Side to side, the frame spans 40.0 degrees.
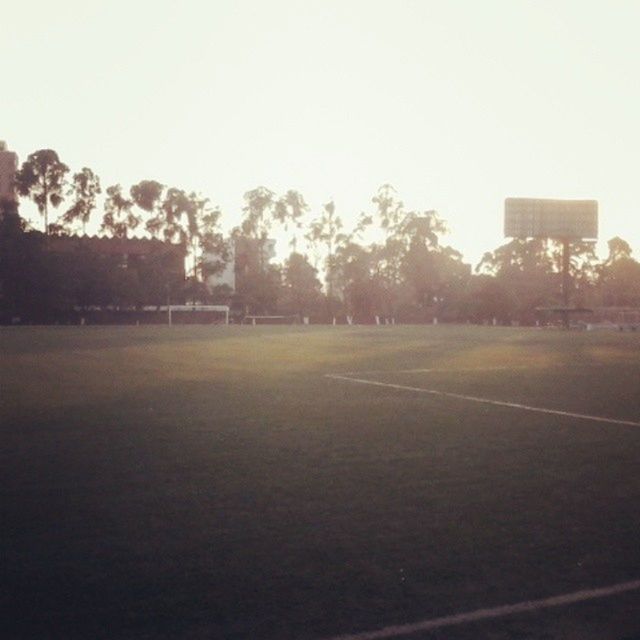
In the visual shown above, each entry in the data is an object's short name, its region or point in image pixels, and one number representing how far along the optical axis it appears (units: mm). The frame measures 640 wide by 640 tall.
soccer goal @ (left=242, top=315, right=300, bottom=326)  76375
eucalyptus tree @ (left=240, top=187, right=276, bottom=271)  80500
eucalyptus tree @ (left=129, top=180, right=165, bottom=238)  73062
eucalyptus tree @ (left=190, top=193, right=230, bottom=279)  76000
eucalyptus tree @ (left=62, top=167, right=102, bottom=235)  70000
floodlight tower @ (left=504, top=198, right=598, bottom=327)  56688
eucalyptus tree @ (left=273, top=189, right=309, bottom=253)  81062
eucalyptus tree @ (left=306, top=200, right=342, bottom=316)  81250
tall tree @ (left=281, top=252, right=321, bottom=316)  79875
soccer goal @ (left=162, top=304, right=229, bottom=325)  73500
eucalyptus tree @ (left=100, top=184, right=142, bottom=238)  72750
